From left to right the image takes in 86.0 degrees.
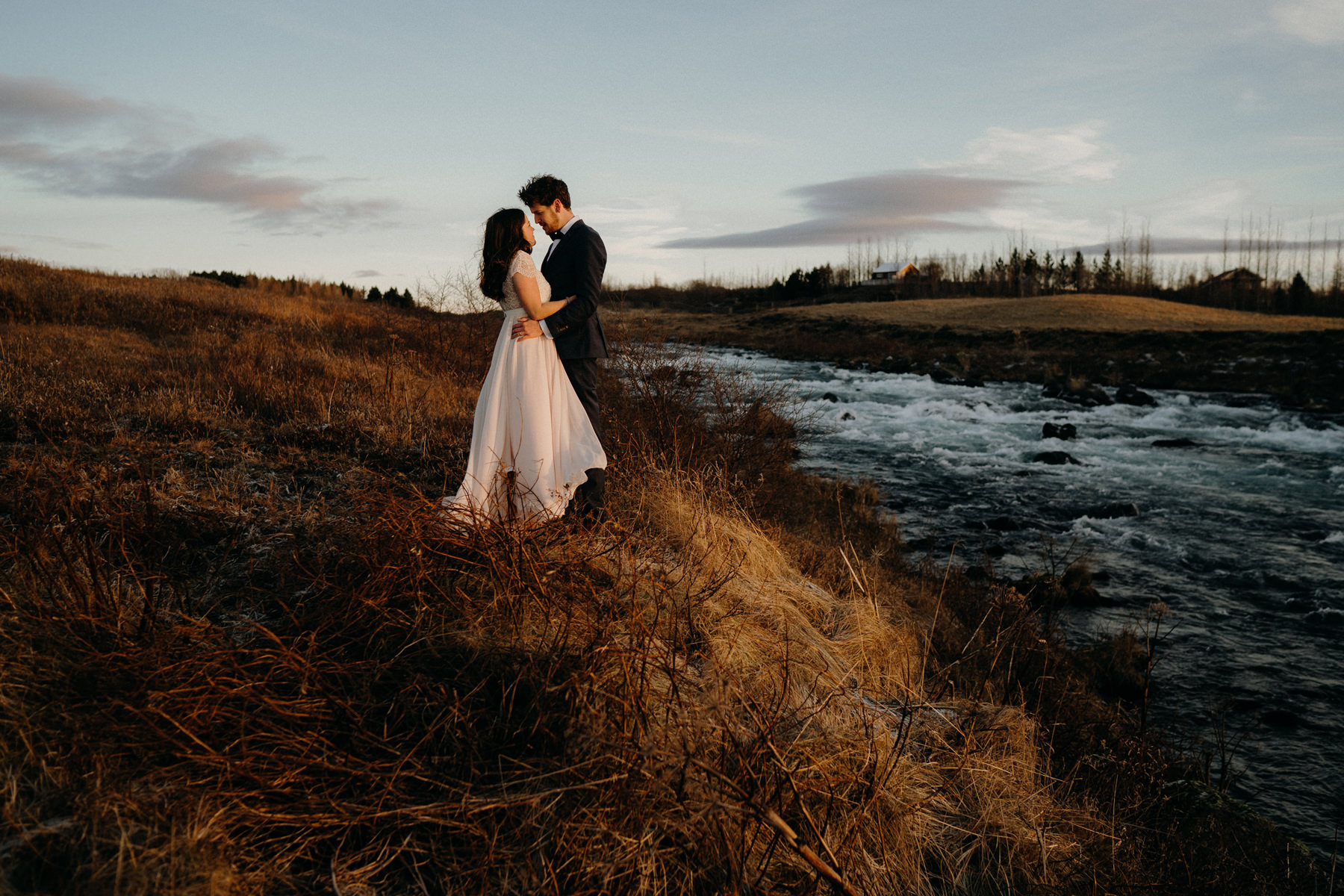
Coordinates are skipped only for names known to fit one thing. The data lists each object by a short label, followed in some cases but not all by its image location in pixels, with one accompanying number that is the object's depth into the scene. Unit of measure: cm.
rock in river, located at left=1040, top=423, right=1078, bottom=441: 1421
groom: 392
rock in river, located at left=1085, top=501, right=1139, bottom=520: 941
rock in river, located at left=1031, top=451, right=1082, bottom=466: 1218
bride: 382
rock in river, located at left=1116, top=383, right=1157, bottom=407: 1786
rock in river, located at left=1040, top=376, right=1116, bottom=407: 1823
